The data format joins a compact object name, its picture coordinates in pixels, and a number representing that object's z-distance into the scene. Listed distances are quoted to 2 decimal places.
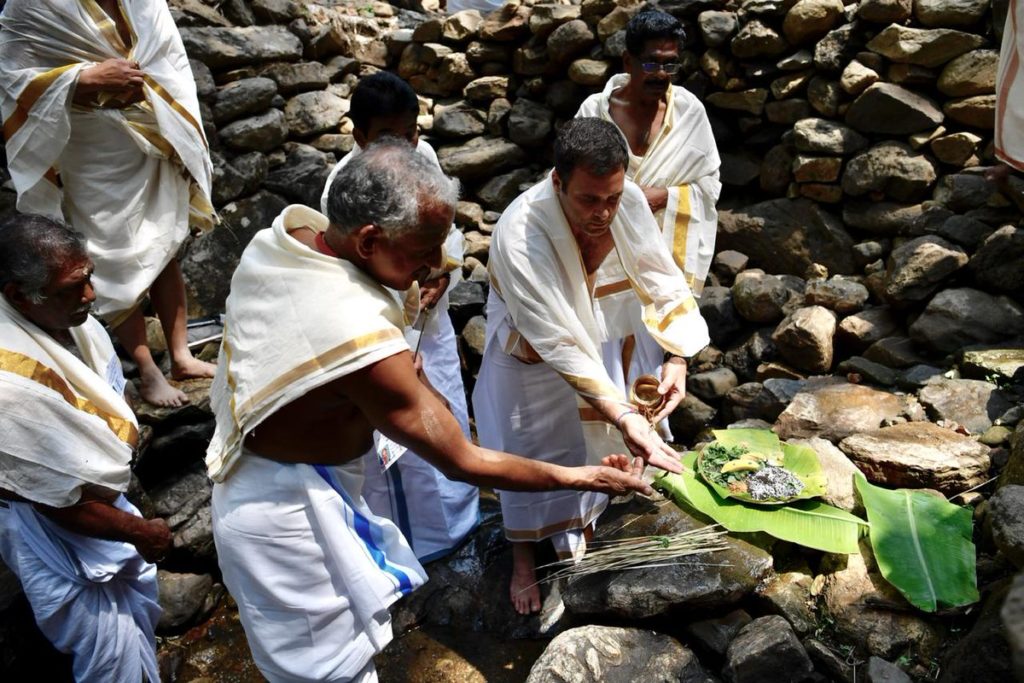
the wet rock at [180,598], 3.76
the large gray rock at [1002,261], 4.53
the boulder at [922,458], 3.20
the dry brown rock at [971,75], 4.81
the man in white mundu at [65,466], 2.41
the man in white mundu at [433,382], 3.54
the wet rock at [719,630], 2.76
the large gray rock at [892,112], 5.04
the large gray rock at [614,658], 2.67
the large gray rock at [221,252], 5.49
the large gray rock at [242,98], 5.82
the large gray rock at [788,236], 5.54
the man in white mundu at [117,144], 3.65
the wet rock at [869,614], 2.56
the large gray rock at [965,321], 4.48
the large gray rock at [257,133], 5.87
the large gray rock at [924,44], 4.83
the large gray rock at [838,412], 4.14
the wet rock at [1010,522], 2.36
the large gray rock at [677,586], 2.82
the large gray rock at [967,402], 3.80
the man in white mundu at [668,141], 3.91
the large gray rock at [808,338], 4.96
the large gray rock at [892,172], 5.12
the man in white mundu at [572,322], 2.86
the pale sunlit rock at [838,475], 3.16
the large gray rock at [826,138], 5.31
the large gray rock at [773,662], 2.55
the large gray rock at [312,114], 6.30
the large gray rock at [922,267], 4.74
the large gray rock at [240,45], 5.72
